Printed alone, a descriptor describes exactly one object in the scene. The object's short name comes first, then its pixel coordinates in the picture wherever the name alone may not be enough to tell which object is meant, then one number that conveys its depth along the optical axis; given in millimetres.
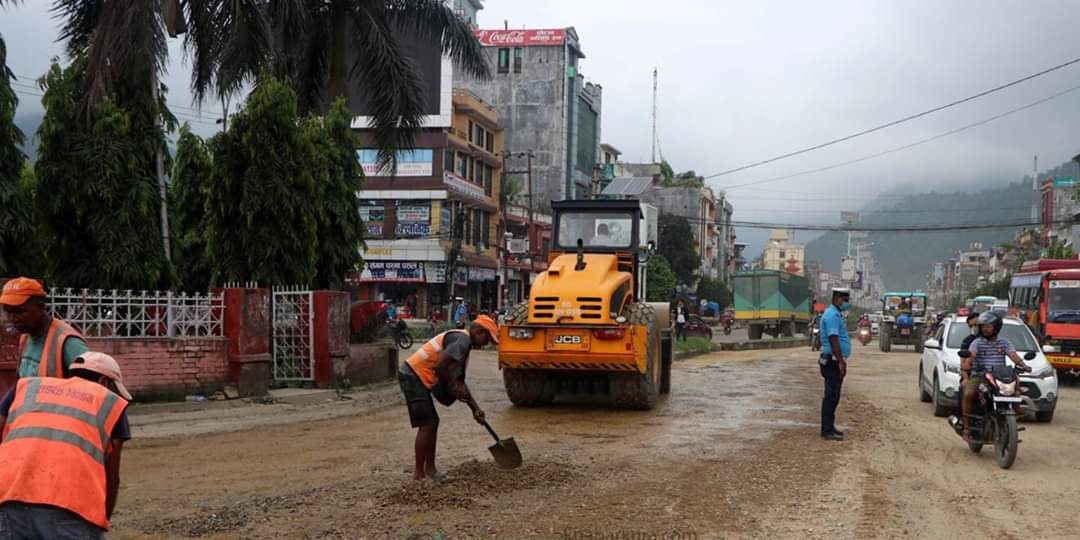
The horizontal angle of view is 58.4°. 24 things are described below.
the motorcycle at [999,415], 9906
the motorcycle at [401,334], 27956
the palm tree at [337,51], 16750
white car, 13891
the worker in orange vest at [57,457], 3562
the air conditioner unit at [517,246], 54594
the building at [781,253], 161125
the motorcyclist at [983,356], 10680
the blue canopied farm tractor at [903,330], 37750
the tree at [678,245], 74250
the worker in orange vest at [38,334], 4793
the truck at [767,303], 45000
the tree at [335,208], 18156
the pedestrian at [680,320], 35188
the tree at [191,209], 17953
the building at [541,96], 67375
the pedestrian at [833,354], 11414
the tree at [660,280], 61719
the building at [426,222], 51000
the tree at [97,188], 14305
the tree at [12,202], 13672
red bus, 21078
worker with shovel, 8305
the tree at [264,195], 16250
